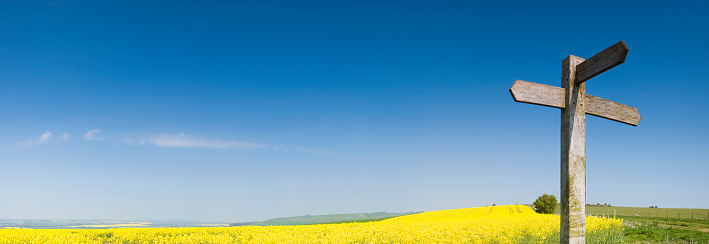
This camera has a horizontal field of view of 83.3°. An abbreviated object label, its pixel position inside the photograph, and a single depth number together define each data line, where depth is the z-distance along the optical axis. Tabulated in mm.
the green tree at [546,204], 43125
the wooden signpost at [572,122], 4148
